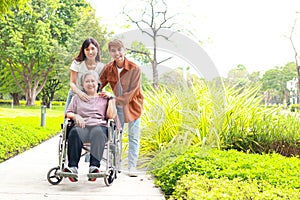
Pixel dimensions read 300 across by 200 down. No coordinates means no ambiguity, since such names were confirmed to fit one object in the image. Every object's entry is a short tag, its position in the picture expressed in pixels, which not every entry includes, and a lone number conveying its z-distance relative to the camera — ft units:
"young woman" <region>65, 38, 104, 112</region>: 15.53
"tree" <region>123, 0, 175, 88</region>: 43.01
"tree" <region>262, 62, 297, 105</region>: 174.33
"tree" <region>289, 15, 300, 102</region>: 91.66
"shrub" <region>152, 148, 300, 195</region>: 12.65
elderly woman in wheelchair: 14.03
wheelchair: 13.85
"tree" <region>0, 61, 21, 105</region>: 101.01
